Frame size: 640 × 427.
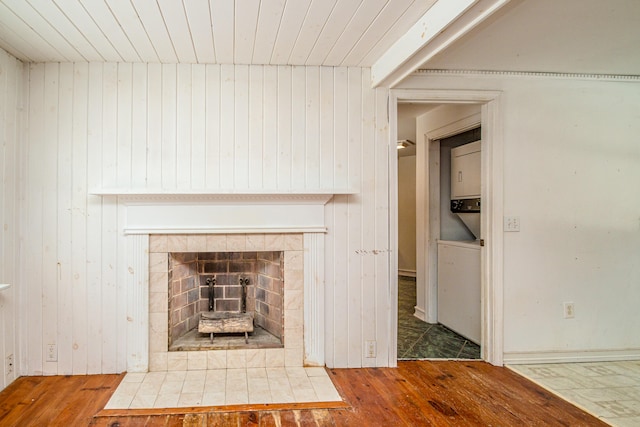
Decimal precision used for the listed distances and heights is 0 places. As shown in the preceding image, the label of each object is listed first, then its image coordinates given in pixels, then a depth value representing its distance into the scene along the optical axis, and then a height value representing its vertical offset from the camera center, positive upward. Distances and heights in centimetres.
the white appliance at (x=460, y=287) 360 -68
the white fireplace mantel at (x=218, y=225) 279 -5
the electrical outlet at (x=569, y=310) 311 -73
